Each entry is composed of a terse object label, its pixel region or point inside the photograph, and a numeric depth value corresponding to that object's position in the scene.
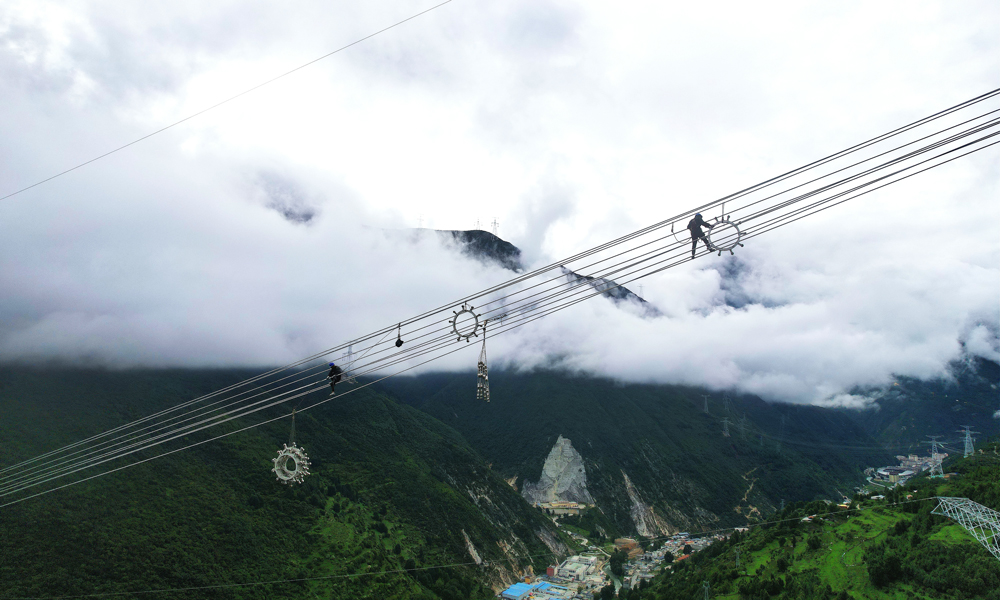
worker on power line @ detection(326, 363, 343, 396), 21.57
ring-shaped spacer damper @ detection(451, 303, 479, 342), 19.94
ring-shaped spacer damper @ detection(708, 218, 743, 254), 17.12
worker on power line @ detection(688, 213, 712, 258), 17.50
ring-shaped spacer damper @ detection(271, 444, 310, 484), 24.11
